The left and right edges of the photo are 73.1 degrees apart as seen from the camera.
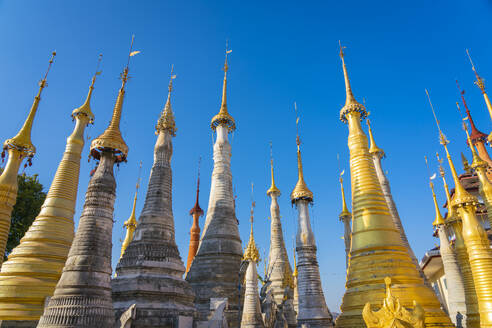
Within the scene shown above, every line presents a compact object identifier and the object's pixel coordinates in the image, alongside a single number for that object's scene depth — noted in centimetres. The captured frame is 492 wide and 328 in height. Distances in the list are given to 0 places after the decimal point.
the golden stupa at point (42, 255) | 1488
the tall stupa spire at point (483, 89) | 1783
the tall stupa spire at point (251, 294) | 1717
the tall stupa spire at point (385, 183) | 2133
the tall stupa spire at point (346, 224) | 3159
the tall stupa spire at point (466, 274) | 1675
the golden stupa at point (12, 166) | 1802
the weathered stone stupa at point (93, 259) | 1070
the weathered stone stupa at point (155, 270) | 1438
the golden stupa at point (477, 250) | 1385
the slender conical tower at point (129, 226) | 3669
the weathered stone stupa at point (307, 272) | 2180
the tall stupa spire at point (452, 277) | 2334
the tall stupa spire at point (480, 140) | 3569
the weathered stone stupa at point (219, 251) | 2016
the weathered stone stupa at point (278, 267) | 2569
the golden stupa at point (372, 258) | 1098
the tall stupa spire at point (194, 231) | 3441
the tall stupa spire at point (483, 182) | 1631
